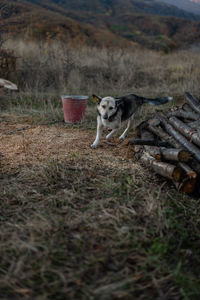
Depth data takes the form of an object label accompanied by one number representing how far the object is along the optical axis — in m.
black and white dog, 4.52
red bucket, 5.77
